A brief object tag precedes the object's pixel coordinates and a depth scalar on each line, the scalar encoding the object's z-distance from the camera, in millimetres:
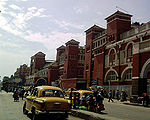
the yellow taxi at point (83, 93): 17391
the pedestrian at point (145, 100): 22625
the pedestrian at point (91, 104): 14348
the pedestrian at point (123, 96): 29556
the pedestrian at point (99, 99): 13809
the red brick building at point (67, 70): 57350
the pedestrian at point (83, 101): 15819
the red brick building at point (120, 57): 26764
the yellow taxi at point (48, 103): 9422
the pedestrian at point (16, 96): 24312
